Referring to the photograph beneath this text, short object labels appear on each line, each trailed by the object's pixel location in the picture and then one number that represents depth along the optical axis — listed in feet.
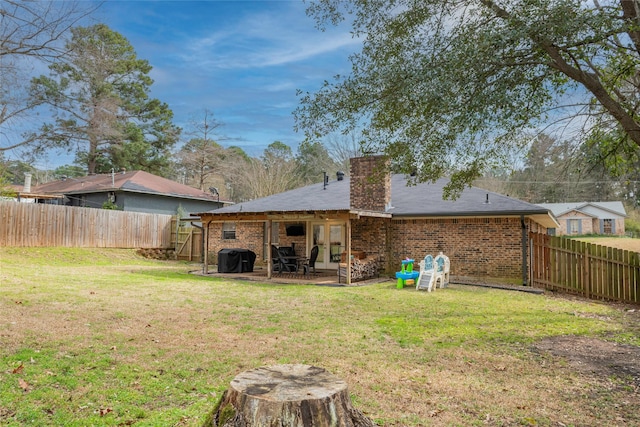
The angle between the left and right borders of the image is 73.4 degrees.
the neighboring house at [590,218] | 138.41
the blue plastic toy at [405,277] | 40.16
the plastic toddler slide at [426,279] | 38.19
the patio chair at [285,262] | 48.03
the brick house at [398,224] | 43.11
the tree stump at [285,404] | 7.22
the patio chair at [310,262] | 47.98
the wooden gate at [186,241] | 71.87
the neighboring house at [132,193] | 79.82
